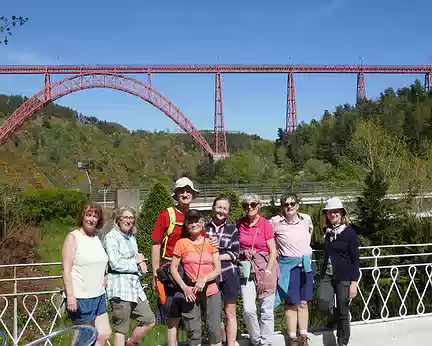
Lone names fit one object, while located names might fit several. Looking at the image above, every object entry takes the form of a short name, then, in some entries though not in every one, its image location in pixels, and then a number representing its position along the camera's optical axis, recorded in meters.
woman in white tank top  2.48
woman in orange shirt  2.62
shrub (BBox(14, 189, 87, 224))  13.46
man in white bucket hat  2.72
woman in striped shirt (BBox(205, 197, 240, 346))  2.78
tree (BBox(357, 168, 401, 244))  8.05
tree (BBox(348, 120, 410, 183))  16.20
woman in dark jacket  2.96
